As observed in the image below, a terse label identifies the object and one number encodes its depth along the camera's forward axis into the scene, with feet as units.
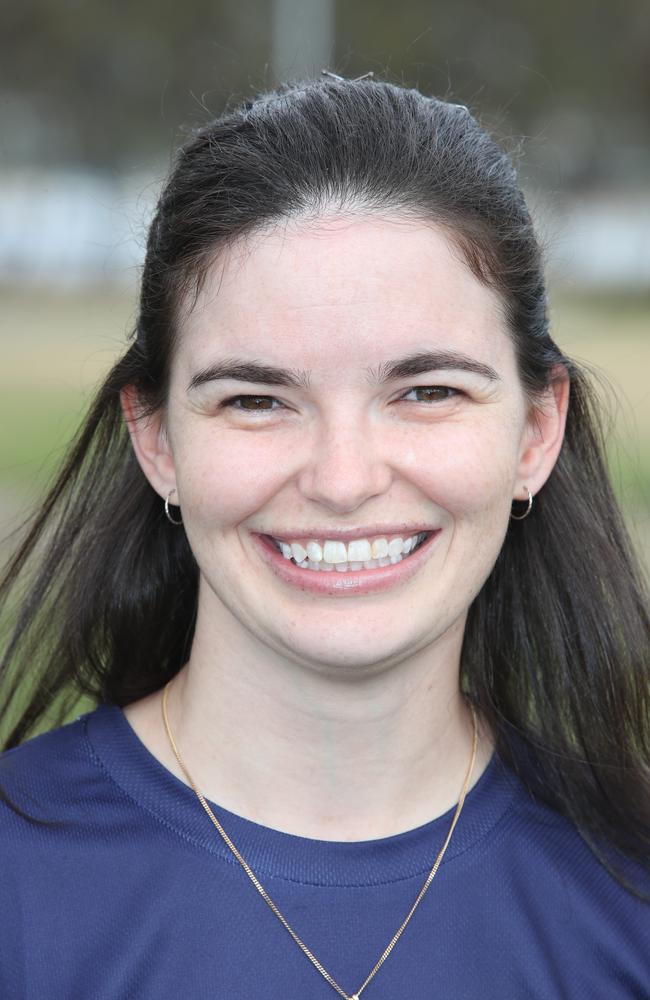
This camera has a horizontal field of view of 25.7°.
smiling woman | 7.45
